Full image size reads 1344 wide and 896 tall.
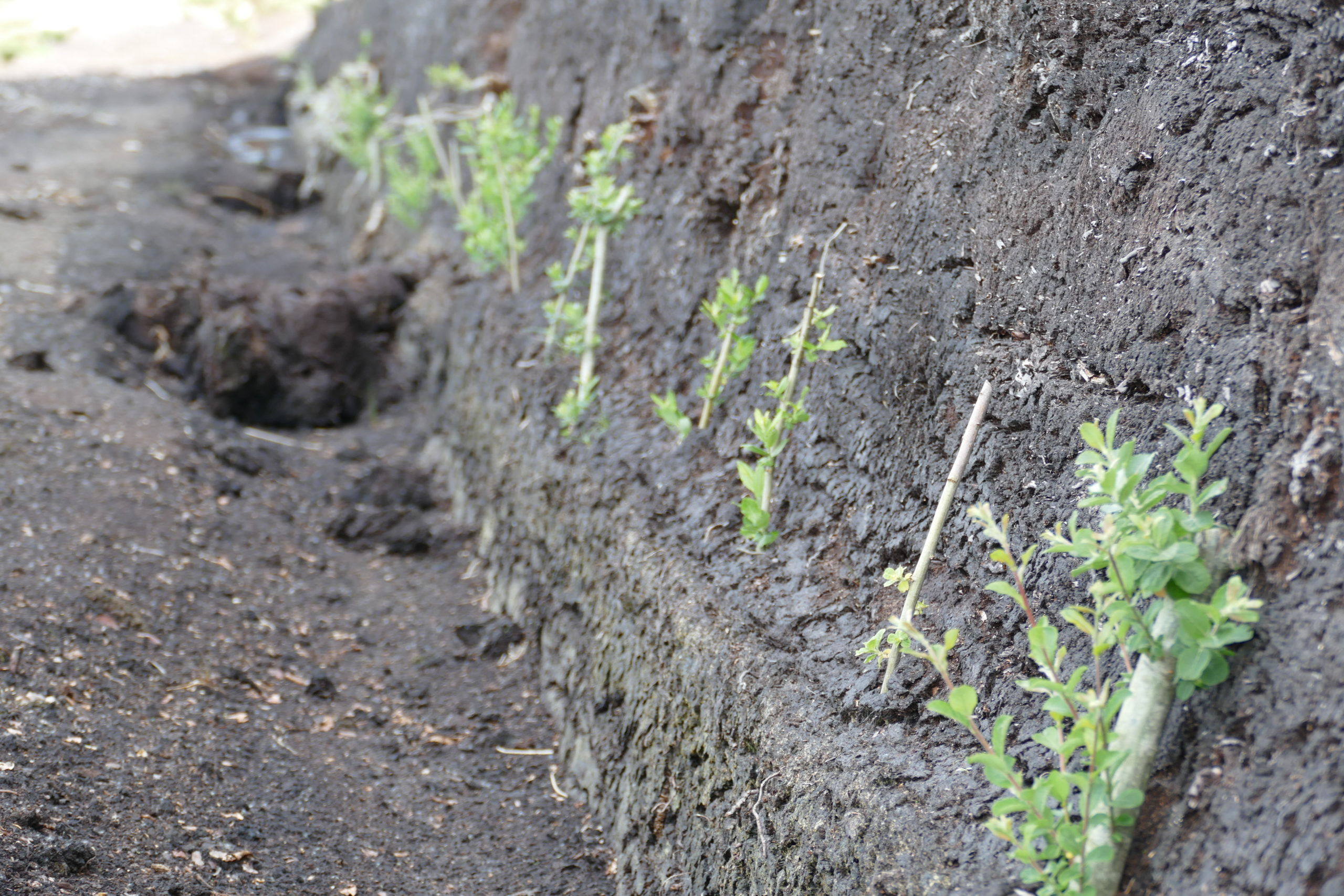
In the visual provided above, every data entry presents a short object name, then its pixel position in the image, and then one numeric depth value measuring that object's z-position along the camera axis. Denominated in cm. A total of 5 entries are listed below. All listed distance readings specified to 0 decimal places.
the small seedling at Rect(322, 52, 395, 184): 672
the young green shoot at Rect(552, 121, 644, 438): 333
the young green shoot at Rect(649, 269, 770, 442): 258
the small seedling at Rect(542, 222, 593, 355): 338
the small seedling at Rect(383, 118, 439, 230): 571
